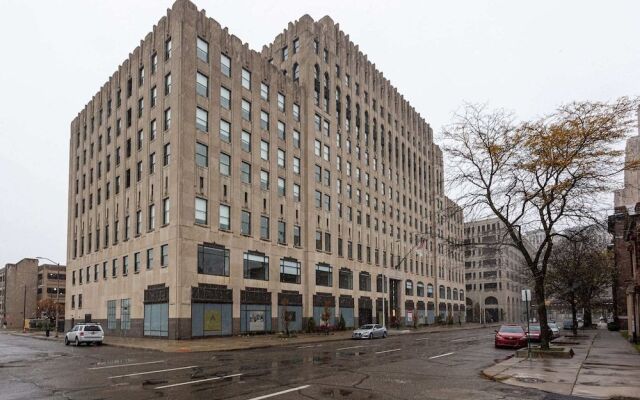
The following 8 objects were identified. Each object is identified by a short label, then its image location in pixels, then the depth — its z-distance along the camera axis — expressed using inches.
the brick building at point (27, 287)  5187.0
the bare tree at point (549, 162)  891.4
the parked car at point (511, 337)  1226.6
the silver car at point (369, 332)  1755.7
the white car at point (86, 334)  1461.6
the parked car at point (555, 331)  1841.9
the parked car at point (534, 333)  1475.1
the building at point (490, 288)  5142.7
